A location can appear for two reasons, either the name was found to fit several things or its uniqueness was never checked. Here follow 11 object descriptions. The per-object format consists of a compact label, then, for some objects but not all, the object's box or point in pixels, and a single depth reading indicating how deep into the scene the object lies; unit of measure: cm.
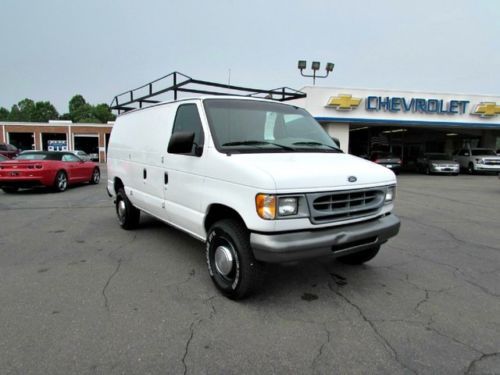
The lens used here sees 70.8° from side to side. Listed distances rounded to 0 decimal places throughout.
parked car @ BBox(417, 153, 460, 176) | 2330
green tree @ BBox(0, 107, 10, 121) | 12730
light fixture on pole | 2480
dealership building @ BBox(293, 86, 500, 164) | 2197
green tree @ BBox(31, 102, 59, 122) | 12538
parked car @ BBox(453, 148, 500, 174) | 2391
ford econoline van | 316
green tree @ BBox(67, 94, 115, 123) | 12294
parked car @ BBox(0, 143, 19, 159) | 2684
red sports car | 1124
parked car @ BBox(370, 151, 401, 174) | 2266
